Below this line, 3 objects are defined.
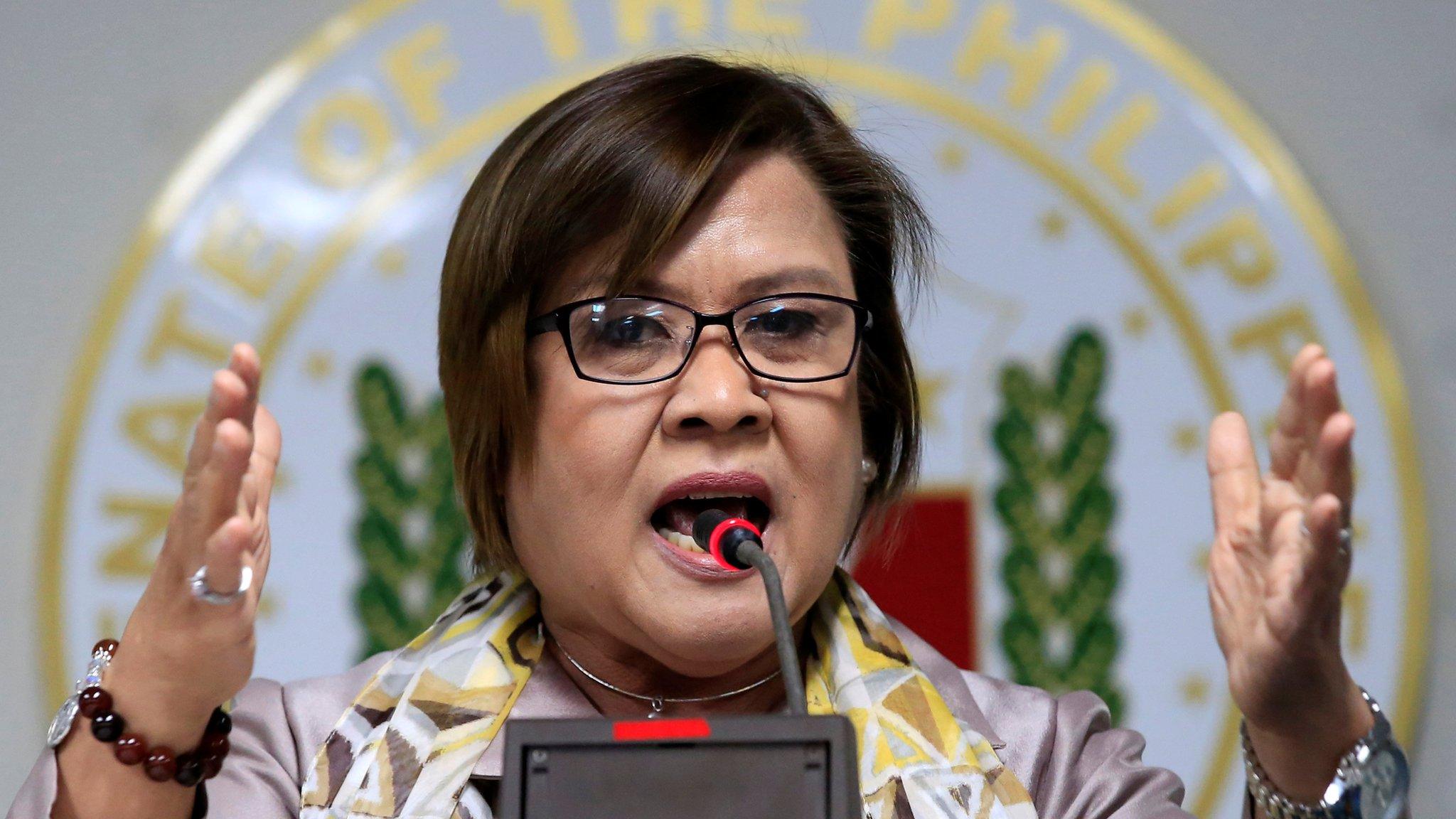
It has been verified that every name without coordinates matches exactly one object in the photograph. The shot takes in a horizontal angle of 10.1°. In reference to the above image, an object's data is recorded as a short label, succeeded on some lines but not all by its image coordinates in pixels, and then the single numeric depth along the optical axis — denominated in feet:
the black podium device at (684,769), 9.06
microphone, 9.22
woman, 9.57
